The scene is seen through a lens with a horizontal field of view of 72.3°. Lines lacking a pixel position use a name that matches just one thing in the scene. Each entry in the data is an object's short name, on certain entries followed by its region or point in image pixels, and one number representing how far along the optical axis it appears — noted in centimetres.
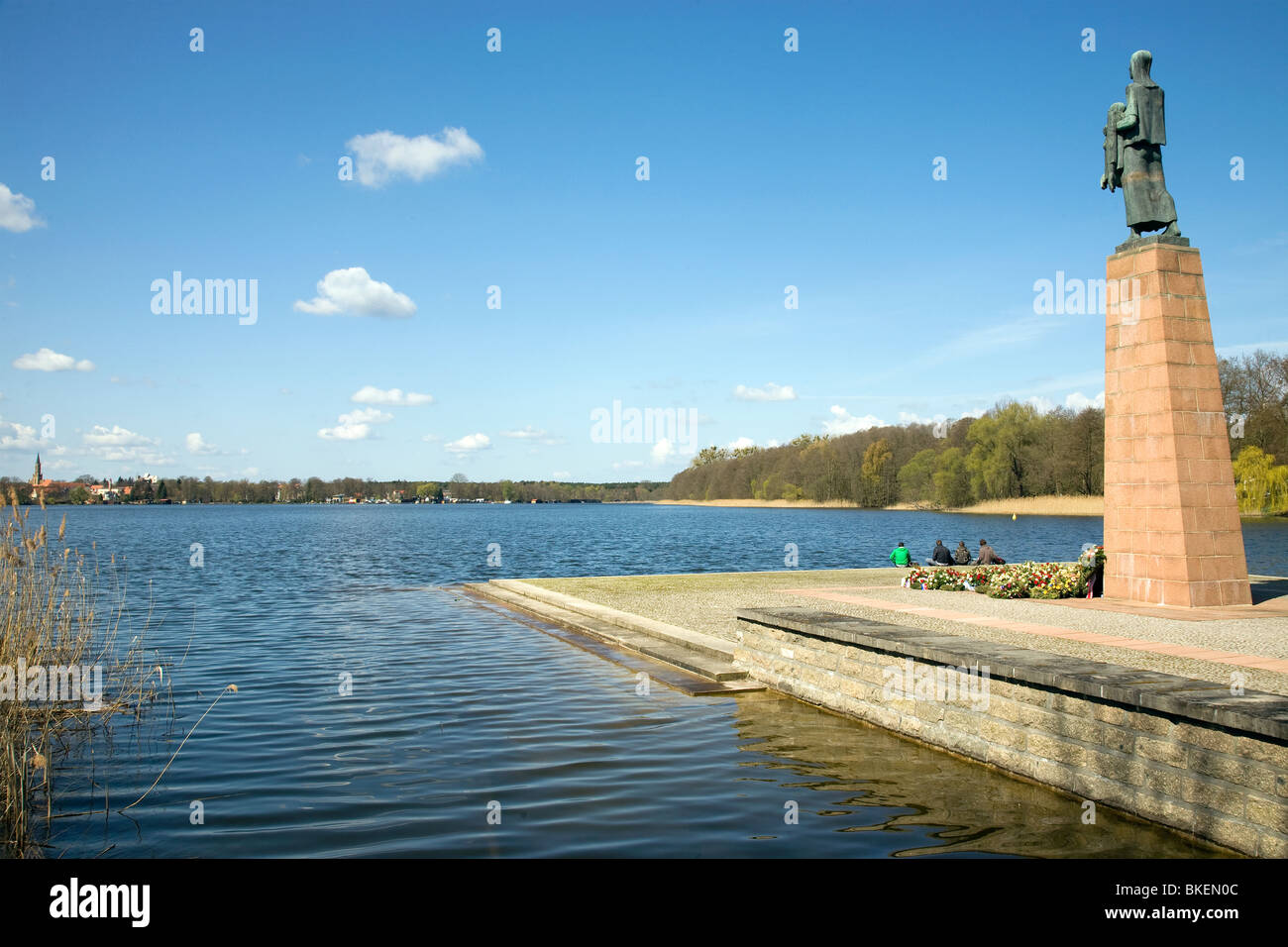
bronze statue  1466
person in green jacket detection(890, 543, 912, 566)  2375
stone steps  1111
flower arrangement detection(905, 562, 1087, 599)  1577
